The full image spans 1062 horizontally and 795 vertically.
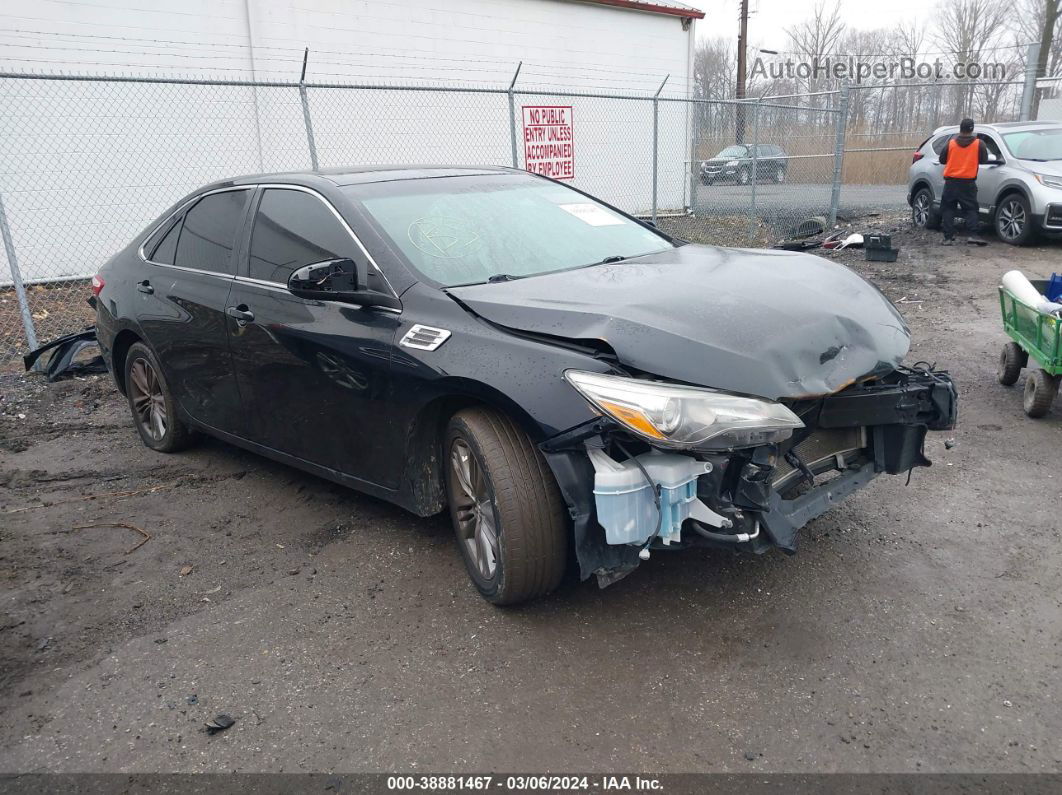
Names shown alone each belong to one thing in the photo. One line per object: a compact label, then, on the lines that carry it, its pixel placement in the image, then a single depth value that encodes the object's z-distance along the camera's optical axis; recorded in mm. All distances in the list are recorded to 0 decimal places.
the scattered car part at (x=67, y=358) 7207
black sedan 2844
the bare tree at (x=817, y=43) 43000
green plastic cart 4859
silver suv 11375
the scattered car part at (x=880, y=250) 11461
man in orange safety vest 11969
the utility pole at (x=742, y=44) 31216
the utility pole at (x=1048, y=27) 28266
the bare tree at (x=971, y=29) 36469
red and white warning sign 13344
